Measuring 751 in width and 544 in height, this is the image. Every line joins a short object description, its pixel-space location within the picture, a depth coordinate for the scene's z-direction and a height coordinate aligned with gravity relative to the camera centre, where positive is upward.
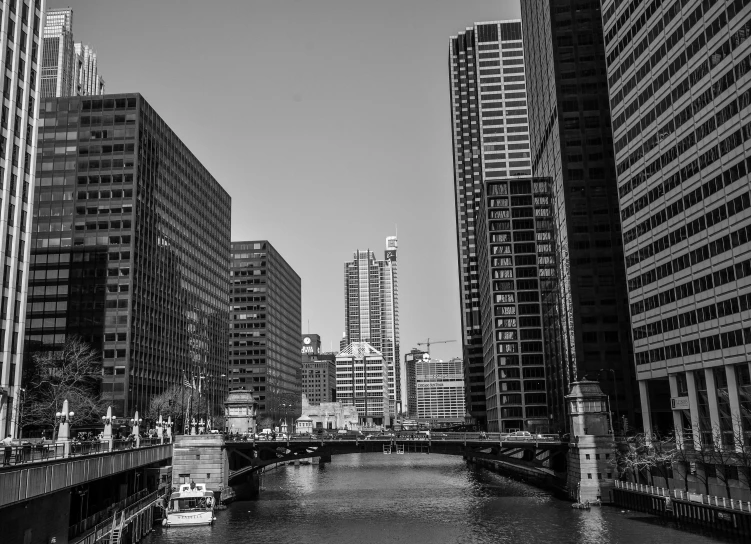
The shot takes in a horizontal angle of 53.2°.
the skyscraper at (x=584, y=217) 141.00 +37.47
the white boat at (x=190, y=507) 76.69 -8.88
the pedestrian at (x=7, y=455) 38.57 -1.33
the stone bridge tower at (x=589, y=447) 87.81 -4.31
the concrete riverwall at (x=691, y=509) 61.91 -9.38
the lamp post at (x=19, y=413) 90.39 +1.92
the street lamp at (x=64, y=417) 53.59 +0.75
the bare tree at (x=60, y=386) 100.56 +6.60
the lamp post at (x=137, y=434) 71.97 -0.84
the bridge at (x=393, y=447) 101.31 -4.40
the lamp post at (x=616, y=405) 133.62 +0.73
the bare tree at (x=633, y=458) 84.06 -5.50
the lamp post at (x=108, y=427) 65.29 -0.07
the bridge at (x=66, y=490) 40.59 -3.84
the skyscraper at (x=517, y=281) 176.12 +31.12
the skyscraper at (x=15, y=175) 92.44 +31.85
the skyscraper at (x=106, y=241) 144.50 +36.57
